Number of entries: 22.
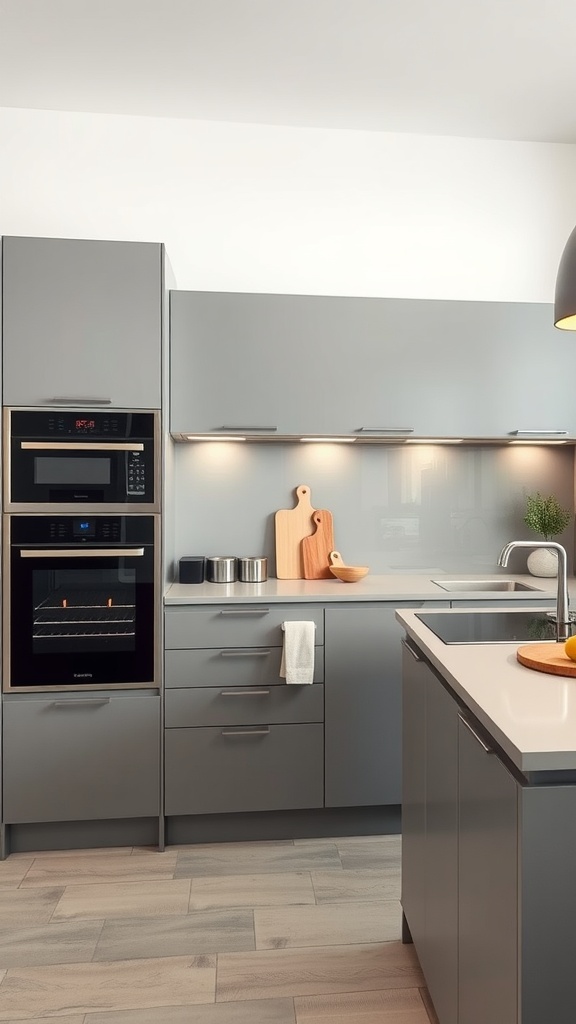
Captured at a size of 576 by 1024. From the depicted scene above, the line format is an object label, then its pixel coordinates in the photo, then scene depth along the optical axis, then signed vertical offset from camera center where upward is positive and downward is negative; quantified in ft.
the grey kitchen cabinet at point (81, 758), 8.38 -2.89
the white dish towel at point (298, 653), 8.55 -1.60
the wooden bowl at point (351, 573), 9.71 -0.67
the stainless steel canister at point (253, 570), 9.84 -0.64
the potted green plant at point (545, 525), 10.39 +0.02
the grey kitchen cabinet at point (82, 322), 8.34 +2.53
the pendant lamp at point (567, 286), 4.62 +1.66
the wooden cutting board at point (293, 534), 10.33 -0.12
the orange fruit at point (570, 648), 4.65 -0.84
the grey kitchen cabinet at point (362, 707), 8.82 -2.36
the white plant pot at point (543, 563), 10.36 -0.56
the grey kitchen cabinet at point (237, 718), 8.59 -2.45
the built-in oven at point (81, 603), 8.41 -0.97
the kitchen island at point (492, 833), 3.30 -1.78
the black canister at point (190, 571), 9.62 -0.64
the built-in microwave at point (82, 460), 8.39 +0.82
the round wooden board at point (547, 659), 4.56 -0.93
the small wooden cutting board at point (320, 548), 10.35 -0.34
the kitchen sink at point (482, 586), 9.91 -0.88
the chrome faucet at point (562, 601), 5.57 -0.61
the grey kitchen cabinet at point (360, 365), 9.36 +2.28
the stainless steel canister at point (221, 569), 9.73 -0.62
